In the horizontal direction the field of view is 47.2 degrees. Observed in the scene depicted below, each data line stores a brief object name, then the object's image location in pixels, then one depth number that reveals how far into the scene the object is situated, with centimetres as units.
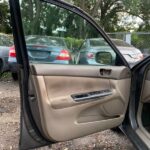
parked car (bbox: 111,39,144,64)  385
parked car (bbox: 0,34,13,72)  469
